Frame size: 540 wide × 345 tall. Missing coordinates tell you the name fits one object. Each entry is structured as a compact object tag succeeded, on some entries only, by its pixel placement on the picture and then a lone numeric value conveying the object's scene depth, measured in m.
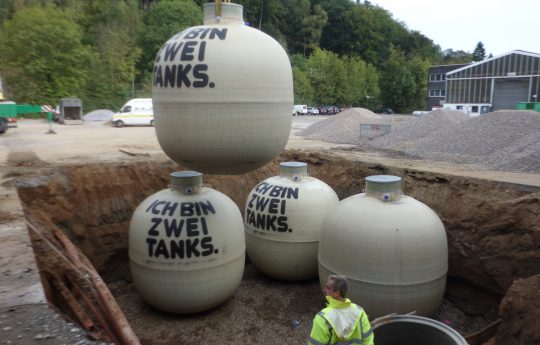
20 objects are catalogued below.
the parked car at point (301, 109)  49.09
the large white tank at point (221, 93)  4.66
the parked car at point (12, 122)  18.74
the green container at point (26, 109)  15.19
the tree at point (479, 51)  121.00
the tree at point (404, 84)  61.78
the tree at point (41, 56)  31.35
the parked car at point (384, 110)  59.43
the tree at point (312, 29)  73.69
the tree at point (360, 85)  59.66
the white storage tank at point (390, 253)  5.95
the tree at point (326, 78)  58.03
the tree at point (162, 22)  46.66
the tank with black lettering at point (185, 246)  6.44
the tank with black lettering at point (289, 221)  7.91
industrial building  41.25
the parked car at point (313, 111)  51.09
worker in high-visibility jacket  3.48
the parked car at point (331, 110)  54.92
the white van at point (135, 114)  24.31
